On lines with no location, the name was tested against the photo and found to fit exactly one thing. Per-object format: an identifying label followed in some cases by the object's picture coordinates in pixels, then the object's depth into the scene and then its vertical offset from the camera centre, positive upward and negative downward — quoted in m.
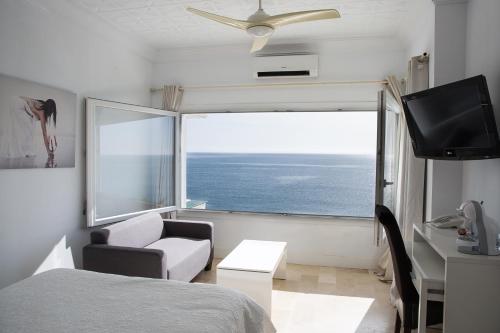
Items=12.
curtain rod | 3.80 +0.94
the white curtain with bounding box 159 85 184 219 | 4.28 +0.71
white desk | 1.57 -0.62
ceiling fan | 2.09 +0.92
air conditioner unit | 3.84 +1.12
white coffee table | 2.63 -0.92
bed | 1.37 -0.69
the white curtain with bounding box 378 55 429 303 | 2.80 -0.10
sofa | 2.70 -0.84
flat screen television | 1.77 +0.26
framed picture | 2.45 +0.26
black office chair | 1.95 -0.66
